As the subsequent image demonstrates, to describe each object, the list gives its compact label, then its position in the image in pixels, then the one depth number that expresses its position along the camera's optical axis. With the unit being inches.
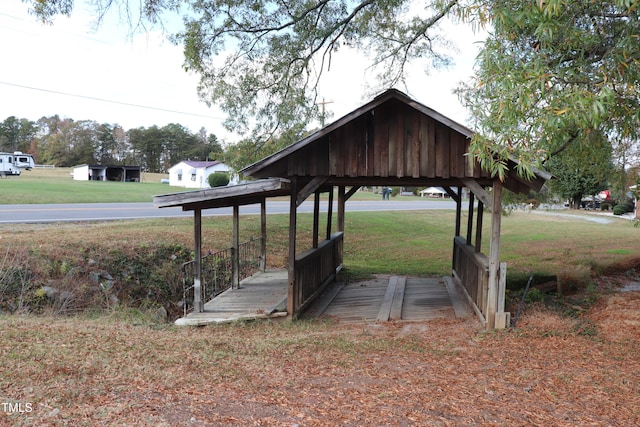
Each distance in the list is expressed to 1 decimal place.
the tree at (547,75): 204.8
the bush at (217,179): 1814.7
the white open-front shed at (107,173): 2402.8
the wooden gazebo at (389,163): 333.7
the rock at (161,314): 425.4
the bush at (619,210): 1851.6
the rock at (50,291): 448.1
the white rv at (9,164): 1768.0
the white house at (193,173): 2146.9
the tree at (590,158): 403.2
